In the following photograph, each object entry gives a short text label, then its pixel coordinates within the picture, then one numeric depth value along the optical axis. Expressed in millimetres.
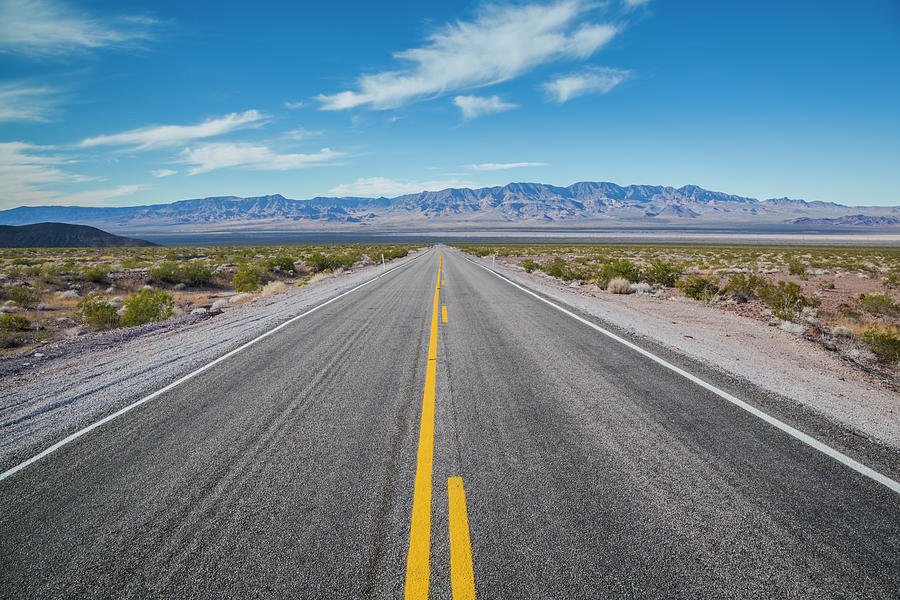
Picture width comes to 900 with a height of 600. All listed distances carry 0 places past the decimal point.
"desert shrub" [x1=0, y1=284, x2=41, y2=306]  16281
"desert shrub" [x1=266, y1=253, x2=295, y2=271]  30341
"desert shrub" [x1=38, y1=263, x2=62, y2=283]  20778
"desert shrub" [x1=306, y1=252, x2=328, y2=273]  32125
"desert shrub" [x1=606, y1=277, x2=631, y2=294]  16391
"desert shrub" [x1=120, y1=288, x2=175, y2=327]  12555
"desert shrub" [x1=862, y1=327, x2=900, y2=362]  7305
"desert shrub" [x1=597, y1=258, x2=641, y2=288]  18438
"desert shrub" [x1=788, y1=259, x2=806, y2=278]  23653
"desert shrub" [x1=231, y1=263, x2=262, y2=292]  21188
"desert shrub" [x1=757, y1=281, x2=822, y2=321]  11767
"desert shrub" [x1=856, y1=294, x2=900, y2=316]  12994
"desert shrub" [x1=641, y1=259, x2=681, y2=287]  19234
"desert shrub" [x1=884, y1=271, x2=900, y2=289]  19072
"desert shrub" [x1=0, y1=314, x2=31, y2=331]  11250
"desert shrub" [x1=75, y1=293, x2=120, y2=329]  12172
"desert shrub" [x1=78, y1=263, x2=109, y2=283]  22047
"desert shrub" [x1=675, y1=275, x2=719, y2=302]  14664
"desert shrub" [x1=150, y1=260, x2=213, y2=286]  23984
